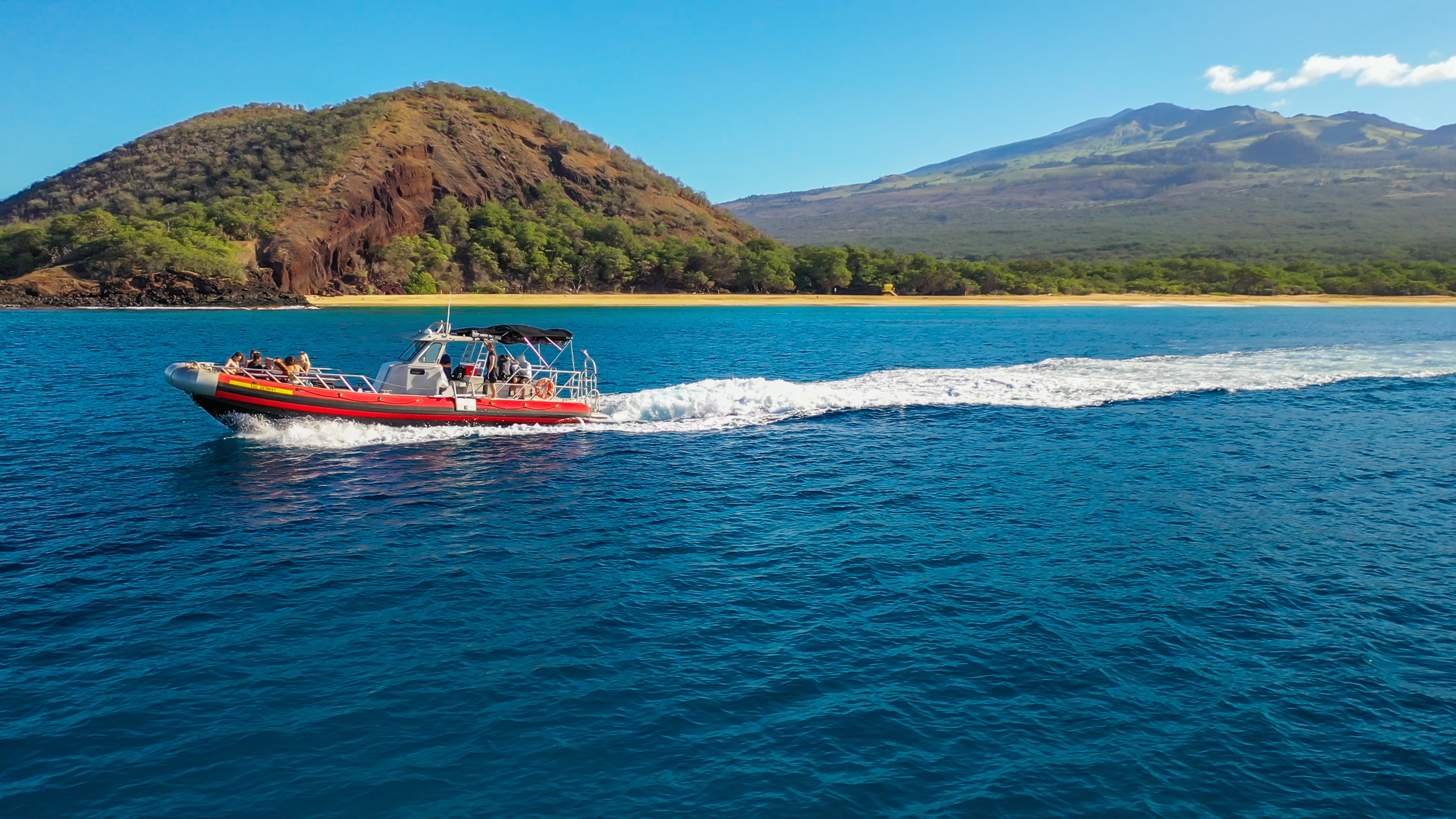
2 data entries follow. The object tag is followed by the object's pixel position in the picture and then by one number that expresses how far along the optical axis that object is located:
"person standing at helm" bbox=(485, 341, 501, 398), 27.73
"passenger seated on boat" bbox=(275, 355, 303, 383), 24.73
